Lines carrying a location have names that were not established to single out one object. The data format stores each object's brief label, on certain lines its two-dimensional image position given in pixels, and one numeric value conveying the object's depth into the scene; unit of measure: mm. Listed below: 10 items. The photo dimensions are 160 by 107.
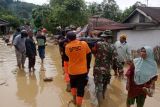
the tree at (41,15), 19616
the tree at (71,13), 14751
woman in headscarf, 3072
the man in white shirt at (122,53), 5254
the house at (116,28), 10527
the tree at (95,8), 24254
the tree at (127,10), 21839
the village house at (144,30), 9536
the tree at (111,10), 24823
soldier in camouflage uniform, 3938
